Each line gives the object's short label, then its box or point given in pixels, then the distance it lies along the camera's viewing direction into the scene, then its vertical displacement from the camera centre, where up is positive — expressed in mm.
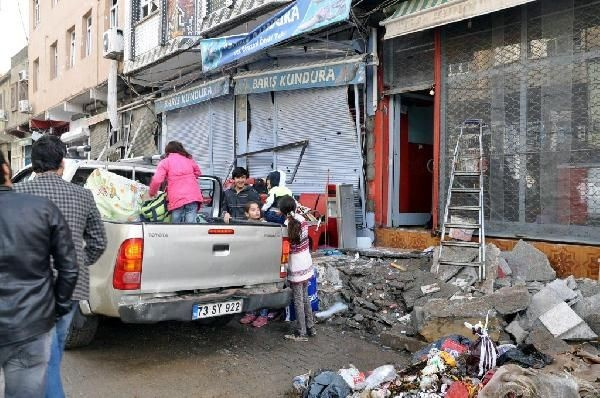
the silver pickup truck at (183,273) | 4199 -652
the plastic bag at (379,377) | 3836 -1337
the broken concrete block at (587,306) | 4953 -1044
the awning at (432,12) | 6570 +2547
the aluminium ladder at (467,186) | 6875 +174
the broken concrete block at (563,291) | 5180 -928
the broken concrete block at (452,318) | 5018 -1158
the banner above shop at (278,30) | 8078 +2937
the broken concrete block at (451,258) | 6449 -754
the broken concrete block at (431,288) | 6094 -1055
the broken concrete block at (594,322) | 4789 -1143
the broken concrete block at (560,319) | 4703 -1104
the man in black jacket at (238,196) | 6746 +38
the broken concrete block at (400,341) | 5129 -1436
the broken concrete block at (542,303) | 4988 -1011
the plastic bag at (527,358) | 3898 -1220
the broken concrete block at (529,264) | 6168 -786
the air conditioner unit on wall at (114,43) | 15367 +4627
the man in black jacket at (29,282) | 2283 -378
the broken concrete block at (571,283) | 5559 -909
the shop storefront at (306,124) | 9406 +1513
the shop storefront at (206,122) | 12445 +2015
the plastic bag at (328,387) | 3722 -1365
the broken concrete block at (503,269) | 6223 -841
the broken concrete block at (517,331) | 4809 -1243
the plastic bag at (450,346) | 4246 -1244
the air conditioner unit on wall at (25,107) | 23906 +4246
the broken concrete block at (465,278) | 6156 -955
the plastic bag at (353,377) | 3912 -1375
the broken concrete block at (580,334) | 4660 -1214
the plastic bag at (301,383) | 4056 -1454
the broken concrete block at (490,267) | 5895 -816
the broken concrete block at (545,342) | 4441 -1258
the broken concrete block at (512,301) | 5098 -1015
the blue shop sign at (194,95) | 11906 +2601
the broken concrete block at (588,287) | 5462 -942
